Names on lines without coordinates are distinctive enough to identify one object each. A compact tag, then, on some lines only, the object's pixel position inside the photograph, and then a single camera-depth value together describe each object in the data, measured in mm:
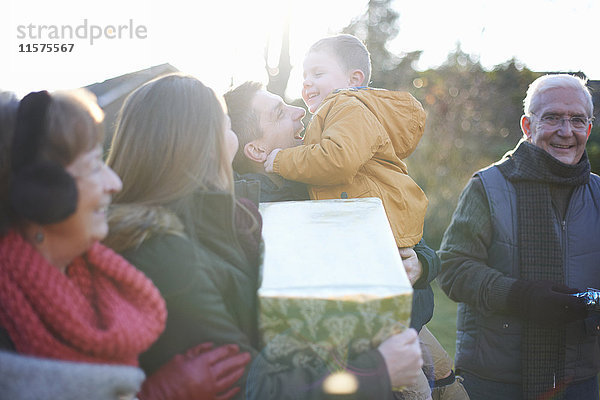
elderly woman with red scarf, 1136
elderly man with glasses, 2650
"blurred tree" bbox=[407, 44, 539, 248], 9180
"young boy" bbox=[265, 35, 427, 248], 2234
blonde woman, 1394
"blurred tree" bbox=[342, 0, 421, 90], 15260
